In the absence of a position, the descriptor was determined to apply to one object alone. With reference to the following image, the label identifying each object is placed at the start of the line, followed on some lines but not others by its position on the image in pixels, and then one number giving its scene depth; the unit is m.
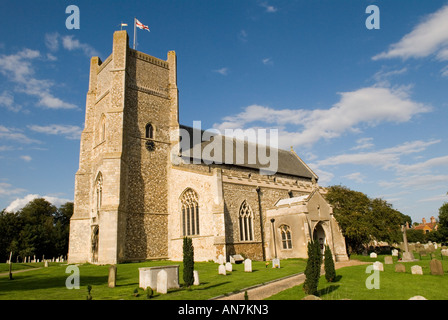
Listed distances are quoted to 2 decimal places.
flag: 27.23
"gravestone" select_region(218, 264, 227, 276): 16.71
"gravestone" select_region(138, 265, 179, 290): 12.48
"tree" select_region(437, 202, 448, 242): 44.38
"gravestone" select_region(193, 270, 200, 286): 13.76
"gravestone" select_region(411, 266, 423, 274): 15.87
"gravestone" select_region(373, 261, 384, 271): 16.84
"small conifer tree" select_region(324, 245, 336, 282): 14.30
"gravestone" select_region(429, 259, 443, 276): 15.51
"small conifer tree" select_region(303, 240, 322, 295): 11.03
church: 23.30
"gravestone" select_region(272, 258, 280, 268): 19.98
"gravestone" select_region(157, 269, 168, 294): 11.95
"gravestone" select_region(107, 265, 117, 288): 13.38
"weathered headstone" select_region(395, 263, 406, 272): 16.69
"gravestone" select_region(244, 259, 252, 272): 18.01
